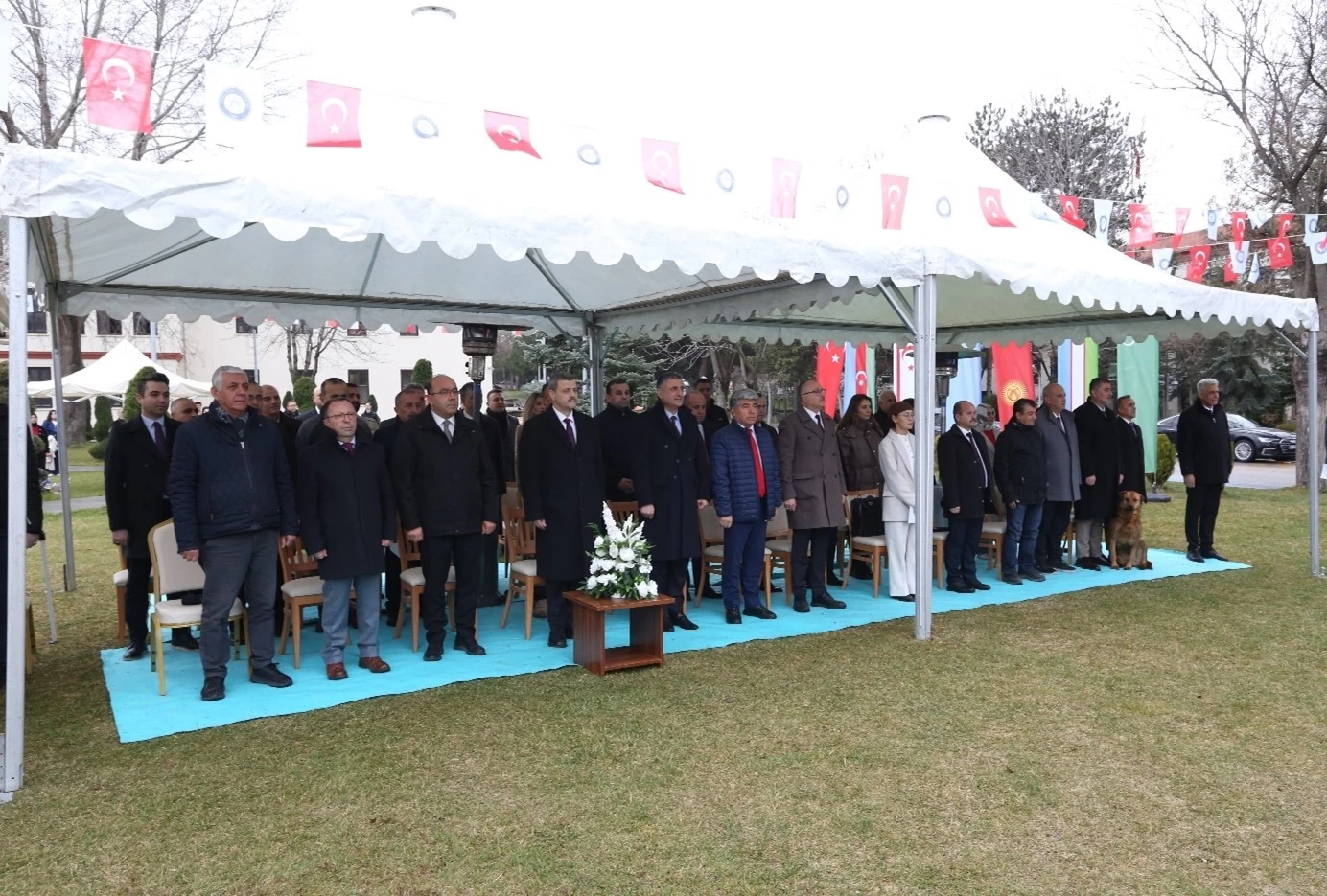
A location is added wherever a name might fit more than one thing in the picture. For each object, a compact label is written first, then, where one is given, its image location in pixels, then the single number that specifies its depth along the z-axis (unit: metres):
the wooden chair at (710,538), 7.32
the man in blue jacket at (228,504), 4.64
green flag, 13.39
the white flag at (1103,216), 9.46
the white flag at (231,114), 4.96
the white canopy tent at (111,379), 17.98
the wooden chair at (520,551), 6.32
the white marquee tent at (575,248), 4.07
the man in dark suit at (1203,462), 8.71
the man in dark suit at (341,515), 5.07
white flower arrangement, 5.23
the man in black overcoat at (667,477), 6.20
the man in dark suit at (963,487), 7.48
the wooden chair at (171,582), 4.93
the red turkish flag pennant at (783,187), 6.36
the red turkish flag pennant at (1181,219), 9.00
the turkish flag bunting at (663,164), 6.27
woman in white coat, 6.95
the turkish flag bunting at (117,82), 4.05
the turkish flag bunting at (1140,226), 9.32
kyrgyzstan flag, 13.98
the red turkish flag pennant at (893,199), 6.69
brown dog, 8.41
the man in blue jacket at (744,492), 6.57
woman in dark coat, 7.99
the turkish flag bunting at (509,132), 6.10
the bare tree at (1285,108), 13.73
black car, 22.98
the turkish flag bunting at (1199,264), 9.56
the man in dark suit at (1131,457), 8.50
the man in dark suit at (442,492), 5.47
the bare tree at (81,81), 17.11
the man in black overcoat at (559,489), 5.83
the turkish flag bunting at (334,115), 5.04
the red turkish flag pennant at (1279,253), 9.96
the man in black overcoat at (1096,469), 8.34
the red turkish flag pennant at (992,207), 7.61
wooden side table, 5.22
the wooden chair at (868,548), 7.52
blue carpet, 4.66
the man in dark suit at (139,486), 5.53
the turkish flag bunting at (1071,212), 9.52
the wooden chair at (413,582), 5.81
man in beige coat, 6.82
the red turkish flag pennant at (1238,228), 9.72
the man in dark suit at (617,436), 6.62
